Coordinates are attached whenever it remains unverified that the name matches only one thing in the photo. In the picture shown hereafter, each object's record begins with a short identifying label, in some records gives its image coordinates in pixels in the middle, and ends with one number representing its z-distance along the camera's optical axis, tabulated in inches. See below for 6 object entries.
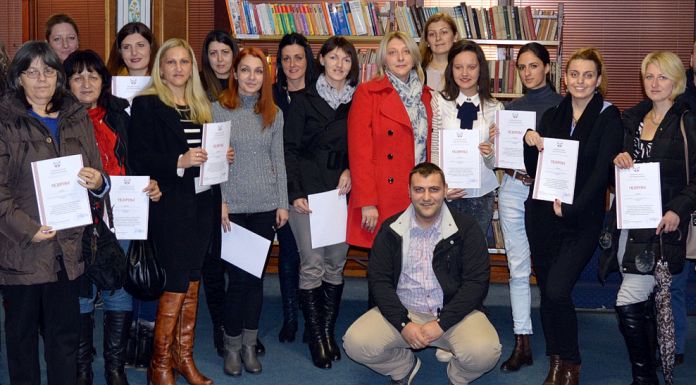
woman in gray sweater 190.9
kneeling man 180.9
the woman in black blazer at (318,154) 200.4
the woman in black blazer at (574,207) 179.5
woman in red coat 197.5
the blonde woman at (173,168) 176.2
